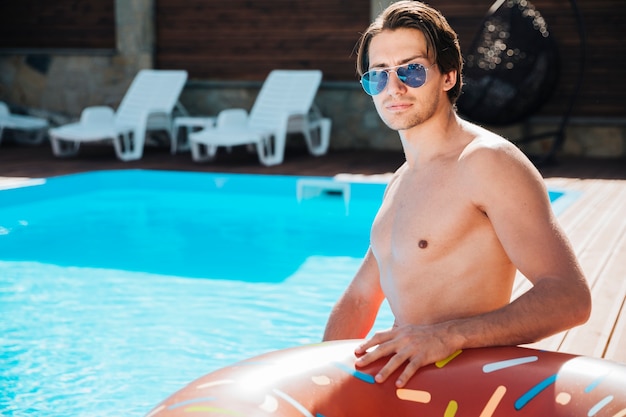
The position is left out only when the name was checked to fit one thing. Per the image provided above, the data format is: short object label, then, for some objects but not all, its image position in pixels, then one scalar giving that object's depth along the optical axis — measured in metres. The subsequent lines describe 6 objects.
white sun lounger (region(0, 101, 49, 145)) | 9.45
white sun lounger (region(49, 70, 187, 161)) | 8.30
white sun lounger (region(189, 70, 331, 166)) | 7.95
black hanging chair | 7.80
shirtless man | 1.40
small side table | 8.72
